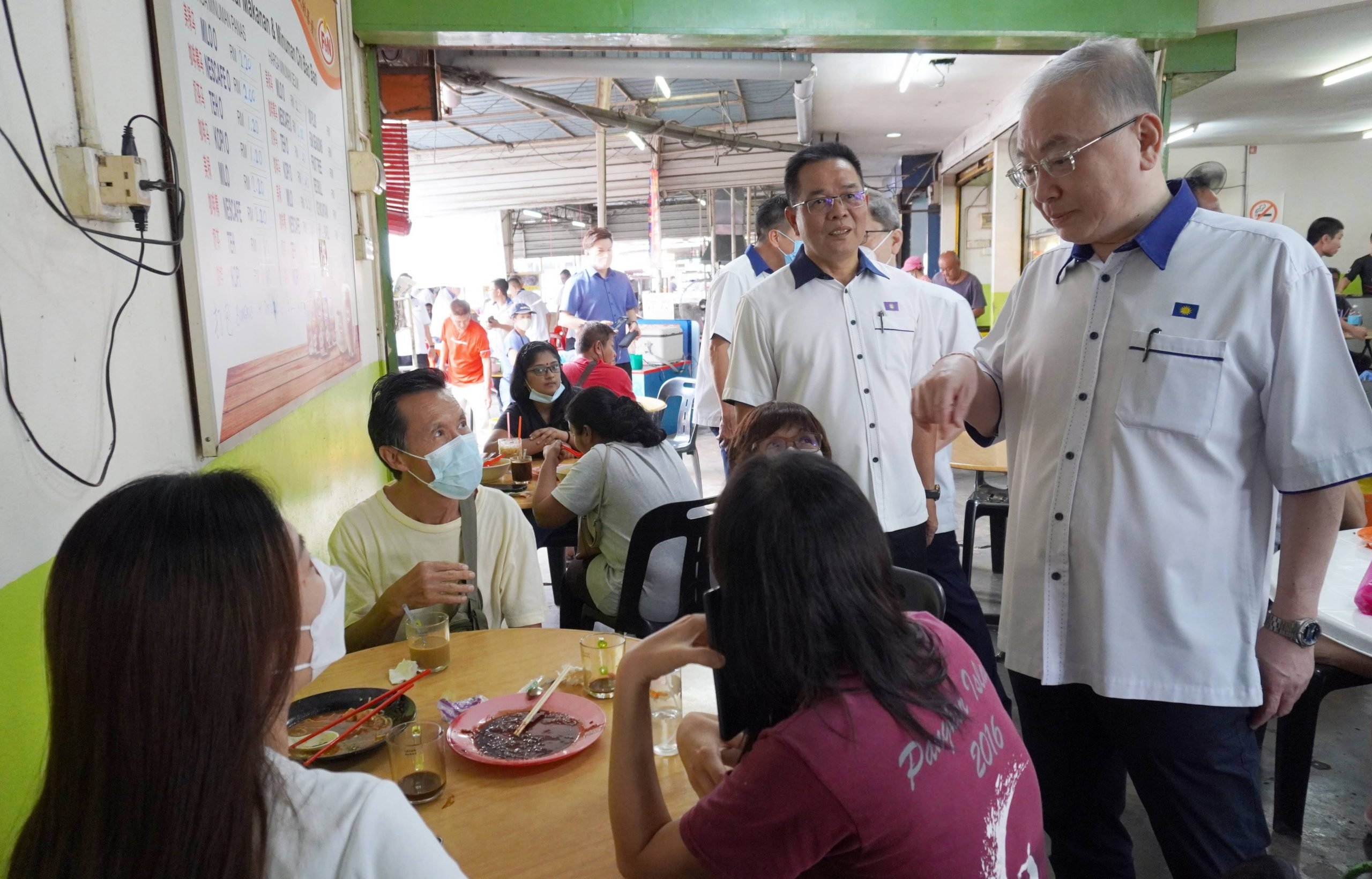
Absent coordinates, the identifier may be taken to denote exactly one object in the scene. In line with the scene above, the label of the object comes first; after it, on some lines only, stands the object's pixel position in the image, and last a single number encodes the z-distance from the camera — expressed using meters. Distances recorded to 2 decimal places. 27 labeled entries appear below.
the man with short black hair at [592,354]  5.42
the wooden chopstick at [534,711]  1.42
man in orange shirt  8.79
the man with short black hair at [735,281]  3.82
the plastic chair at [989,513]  3.95
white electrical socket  1.29
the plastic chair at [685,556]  2.67
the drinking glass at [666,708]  1.43
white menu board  1.78
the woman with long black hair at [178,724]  0.72
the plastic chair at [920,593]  1.79
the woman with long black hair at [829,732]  0.94
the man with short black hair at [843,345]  2.46
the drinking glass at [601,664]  1.61
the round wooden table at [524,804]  1.13
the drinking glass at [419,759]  1.27
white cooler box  9.12
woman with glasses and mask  4.47
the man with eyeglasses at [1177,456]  1.32
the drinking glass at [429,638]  1.69
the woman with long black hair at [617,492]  2.77
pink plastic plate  1.34
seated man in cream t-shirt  2.09
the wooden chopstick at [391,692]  1.45
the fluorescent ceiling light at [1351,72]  6.41
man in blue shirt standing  8.29
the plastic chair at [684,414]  6.11
